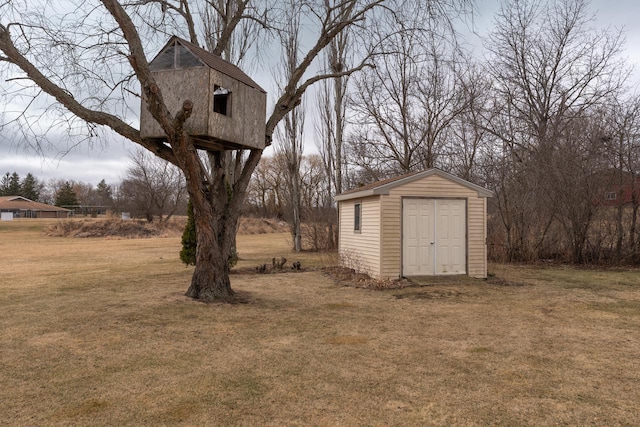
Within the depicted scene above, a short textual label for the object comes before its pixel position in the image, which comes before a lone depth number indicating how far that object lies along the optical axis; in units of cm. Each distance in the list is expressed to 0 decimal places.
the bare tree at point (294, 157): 2013
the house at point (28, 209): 6375
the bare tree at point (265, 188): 4984
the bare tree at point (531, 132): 1494
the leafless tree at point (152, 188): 3962
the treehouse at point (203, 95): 718
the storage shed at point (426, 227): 1029
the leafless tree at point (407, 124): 1875
